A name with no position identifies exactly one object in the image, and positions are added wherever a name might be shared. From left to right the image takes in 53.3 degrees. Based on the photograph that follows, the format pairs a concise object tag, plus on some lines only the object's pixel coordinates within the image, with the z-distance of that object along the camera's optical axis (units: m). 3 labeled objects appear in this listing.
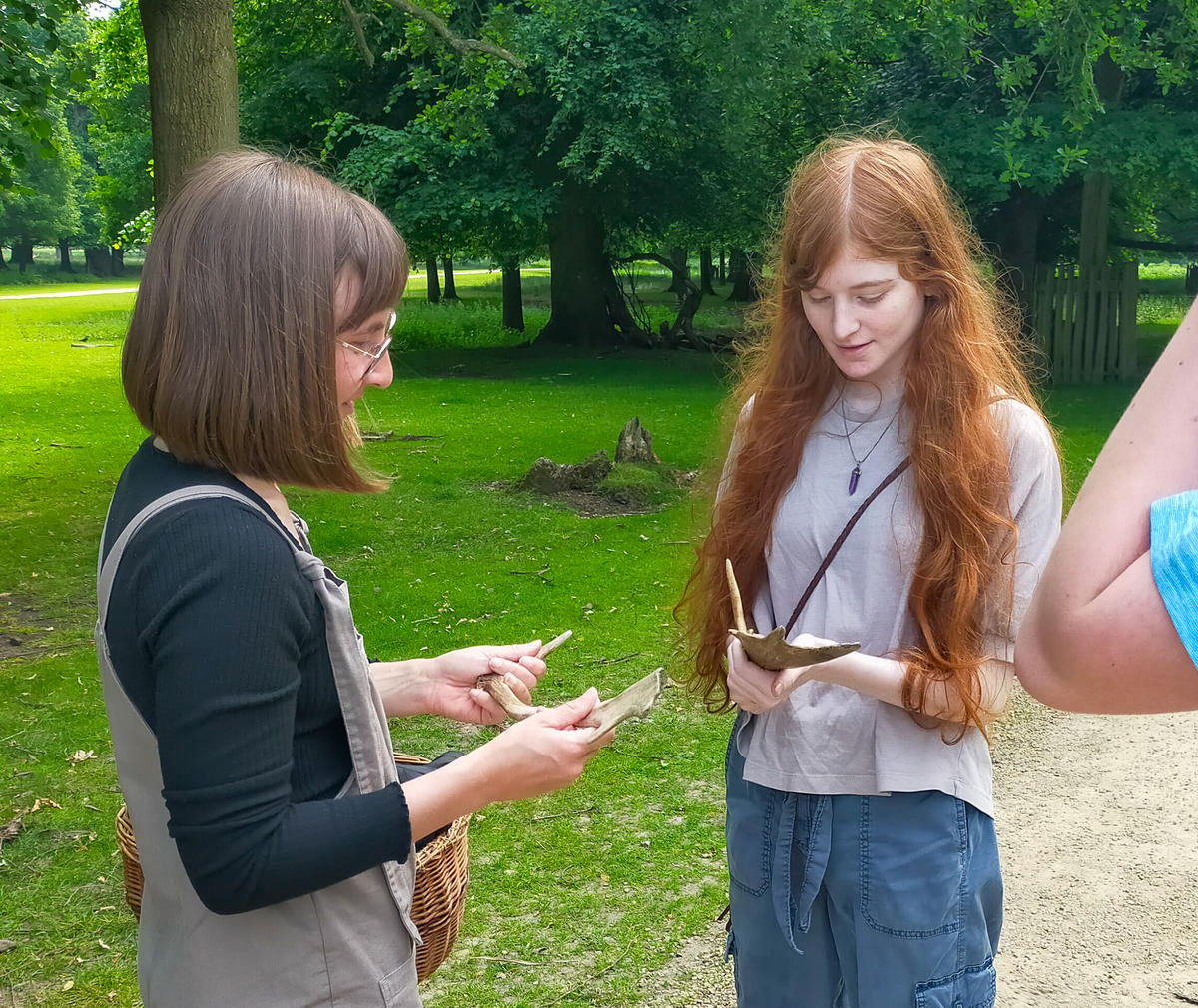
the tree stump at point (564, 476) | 9.84
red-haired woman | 2.10
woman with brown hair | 1.47
